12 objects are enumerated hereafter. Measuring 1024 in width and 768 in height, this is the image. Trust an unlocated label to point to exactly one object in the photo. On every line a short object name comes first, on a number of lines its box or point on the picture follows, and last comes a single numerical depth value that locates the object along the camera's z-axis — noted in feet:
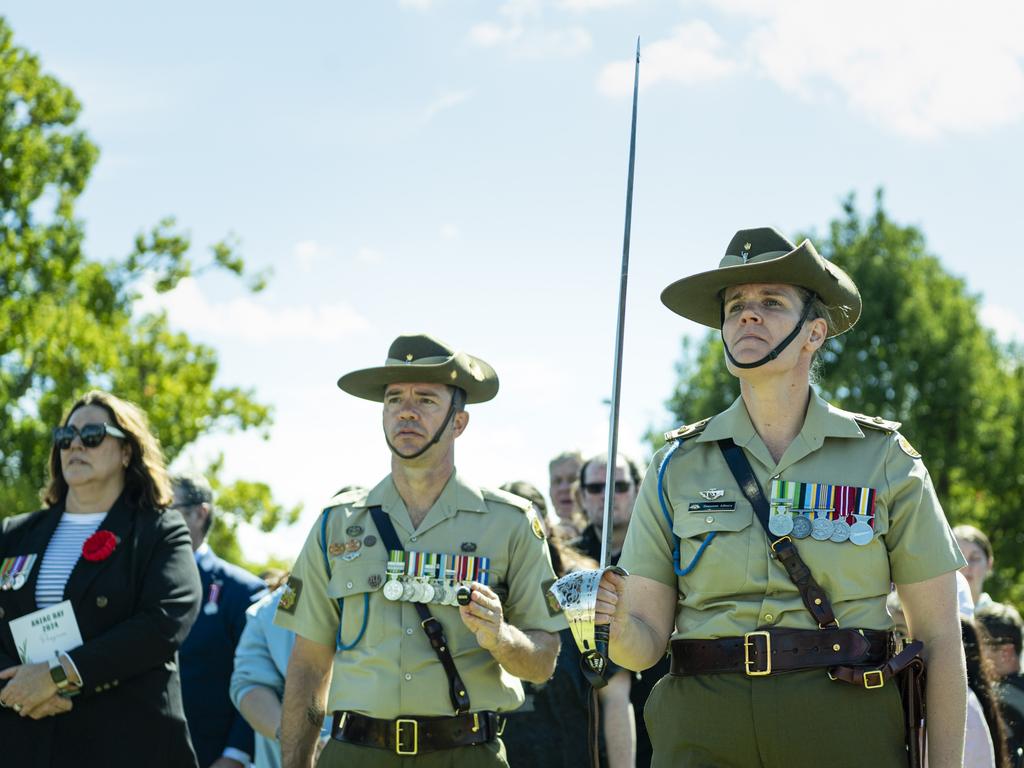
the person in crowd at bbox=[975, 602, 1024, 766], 22.49
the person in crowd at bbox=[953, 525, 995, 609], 27.17
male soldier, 16.81
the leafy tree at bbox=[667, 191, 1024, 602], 101.91
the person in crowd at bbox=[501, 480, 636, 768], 20.21
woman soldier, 12.95
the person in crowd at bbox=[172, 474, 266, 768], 25.43
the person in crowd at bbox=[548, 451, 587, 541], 28.32
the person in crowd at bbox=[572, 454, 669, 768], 23.16
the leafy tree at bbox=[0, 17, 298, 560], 61.26
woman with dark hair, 19.39
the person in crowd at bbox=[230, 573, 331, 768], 22.72
